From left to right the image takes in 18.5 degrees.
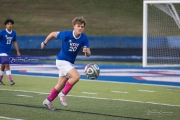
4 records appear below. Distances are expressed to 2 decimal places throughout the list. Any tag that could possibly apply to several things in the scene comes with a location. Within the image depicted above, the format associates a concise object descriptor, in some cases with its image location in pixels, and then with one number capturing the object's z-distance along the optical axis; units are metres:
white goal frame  22.58
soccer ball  11.56
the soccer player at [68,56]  11.71
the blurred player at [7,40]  17.53
